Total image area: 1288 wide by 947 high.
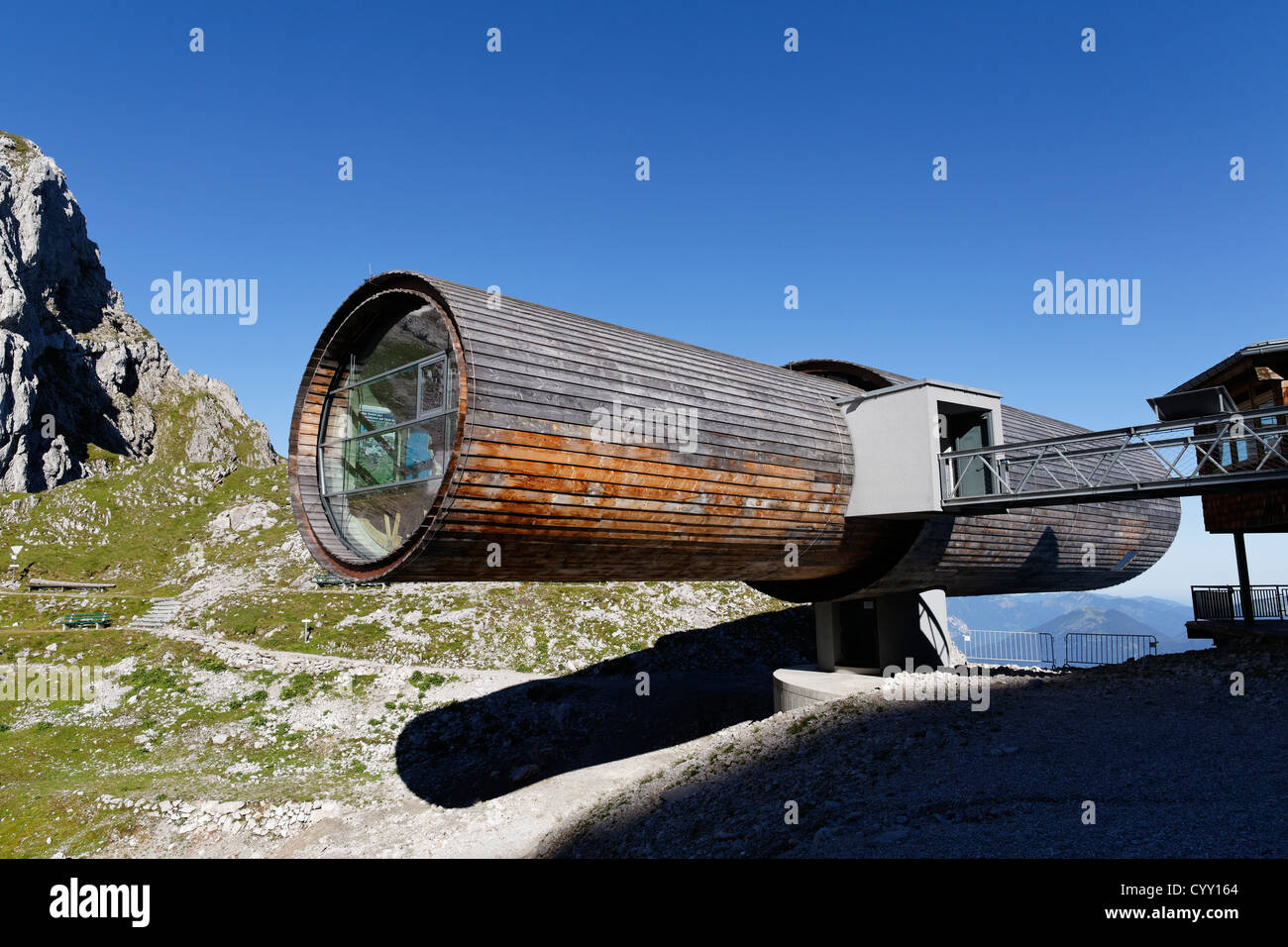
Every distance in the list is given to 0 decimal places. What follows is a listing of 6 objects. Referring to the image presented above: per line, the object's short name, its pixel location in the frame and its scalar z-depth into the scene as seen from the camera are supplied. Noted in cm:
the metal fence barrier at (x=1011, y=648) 2309
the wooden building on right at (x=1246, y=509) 1791
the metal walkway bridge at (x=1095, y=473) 1105
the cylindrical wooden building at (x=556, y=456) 952
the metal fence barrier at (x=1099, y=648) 2148
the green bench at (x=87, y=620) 2936
